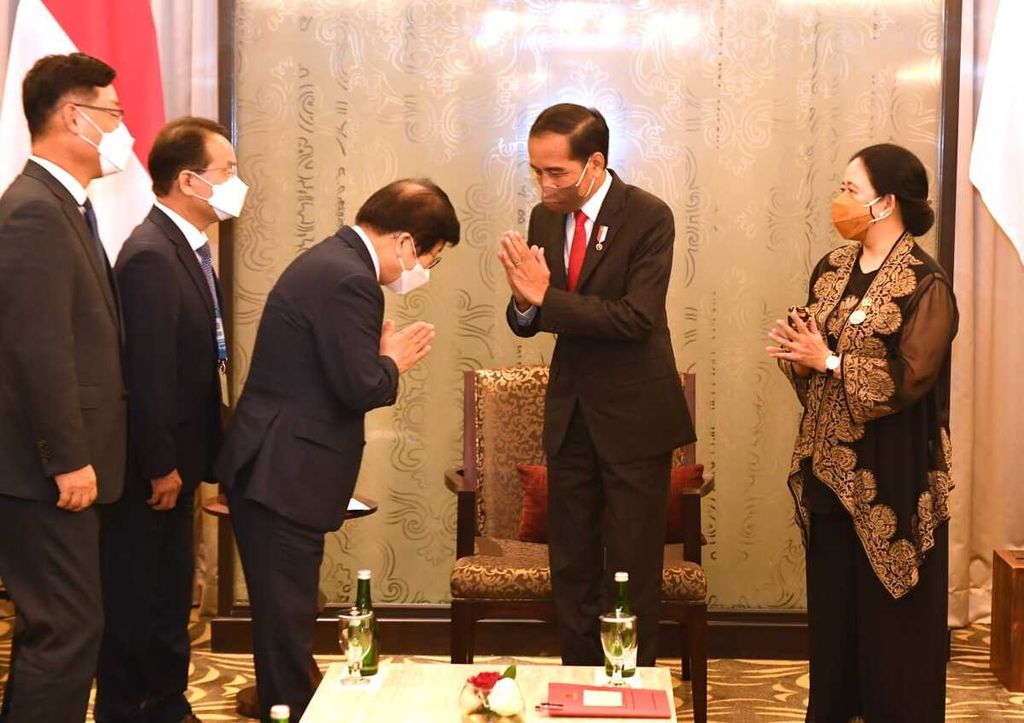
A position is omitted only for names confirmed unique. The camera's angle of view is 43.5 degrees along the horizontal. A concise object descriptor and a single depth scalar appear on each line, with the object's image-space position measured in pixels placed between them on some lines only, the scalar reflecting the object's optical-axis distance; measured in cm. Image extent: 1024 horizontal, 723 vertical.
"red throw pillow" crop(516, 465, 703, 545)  436
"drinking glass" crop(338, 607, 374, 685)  304
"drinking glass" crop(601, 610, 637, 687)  300
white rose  262
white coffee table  287
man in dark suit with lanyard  355
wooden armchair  402
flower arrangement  262
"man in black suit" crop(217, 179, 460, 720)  311
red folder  284
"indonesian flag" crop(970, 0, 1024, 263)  469
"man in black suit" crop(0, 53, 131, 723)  306
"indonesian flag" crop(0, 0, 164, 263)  471
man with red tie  362
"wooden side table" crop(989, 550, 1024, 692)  440
